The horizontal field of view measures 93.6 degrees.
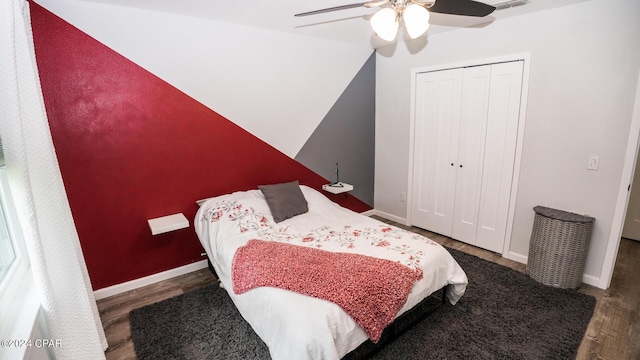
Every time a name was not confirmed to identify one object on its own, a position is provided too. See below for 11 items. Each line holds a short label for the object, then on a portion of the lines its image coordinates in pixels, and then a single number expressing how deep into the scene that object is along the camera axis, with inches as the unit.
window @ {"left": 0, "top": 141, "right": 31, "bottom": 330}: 52.8
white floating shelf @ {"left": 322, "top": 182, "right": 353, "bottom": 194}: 143.1
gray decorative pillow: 110.3
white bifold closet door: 116.8
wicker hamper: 97.3
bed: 60.8
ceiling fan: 62.4
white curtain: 45.2
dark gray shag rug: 75.0
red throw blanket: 64.8
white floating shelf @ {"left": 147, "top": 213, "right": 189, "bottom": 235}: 97.2
